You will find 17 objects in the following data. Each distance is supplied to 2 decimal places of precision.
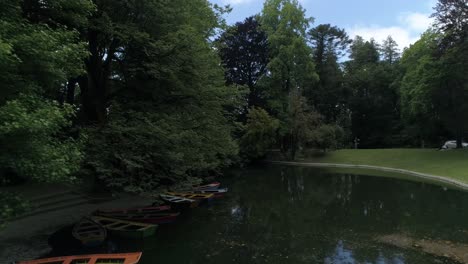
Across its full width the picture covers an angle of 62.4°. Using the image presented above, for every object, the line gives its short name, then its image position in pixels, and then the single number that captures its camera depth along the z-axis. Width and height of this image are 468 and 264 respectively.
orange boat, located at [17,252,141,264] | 8.67
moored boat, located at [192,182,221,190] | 21.55
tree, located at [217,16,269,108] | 51.28
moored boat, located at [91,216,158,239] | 12.33
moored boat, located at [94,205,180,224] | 14.24
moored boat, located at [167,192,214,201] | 18.81
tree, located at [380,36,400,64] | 66.00
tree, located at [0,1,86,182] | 6.13
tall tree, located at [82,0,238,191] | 12.70
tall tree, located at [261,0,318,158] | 47.44
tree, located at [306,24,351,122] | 58.34
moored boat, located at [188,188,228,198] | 20.49
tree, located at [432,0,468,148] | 33.62
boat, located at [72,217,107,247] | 11.42
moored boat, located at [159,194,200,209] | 17.27
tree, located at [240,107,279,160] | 42.03
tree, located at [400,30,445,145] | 37.06
